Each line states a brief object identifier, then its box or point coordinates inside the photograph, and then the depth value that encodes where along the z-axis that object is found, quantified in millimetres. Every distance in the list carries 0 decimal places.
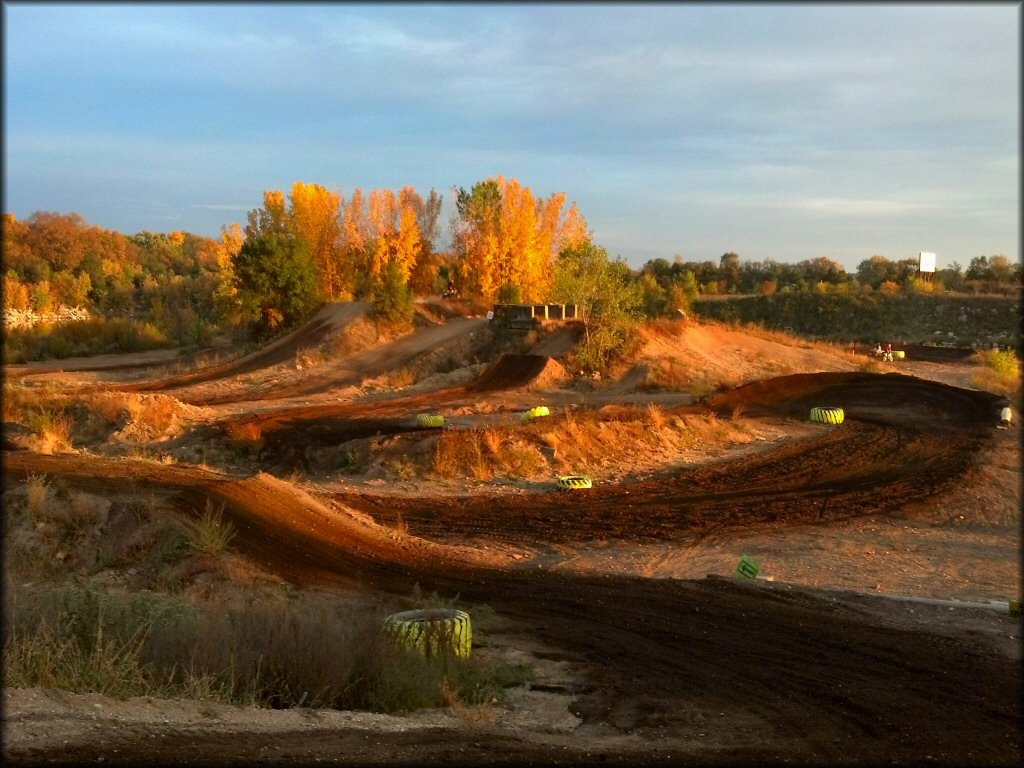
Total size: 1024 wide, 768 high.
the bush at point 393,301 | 49562
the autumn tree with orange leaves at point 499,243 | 59969
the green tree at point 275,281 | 53844
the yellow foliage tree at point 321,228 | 61188
